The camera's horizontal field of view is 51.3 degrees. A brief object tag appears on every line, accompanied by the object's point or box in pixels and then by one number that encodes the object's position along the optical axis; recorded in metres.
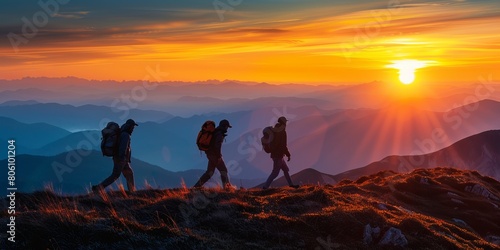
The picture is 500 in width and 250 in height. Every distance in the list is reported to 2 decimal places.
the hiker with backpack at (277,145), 19.66
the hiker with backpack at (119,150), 16.77
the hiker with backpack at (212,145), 18.22
